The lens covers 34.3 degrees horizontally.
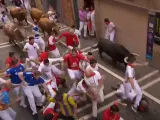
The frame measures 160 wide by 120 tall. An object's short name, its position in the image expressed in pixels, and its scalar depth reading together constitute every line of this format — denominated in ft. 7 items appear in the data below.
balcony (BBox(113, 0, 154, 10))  33.58
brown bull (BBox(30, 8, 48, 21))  51.67
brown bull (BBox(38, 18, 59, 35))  46.39
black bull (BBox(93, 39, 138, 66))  36.42
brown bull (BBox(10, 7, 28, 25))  53.98
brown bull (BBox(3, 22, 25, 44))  44.96
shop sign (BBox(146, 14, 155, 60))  33.94
